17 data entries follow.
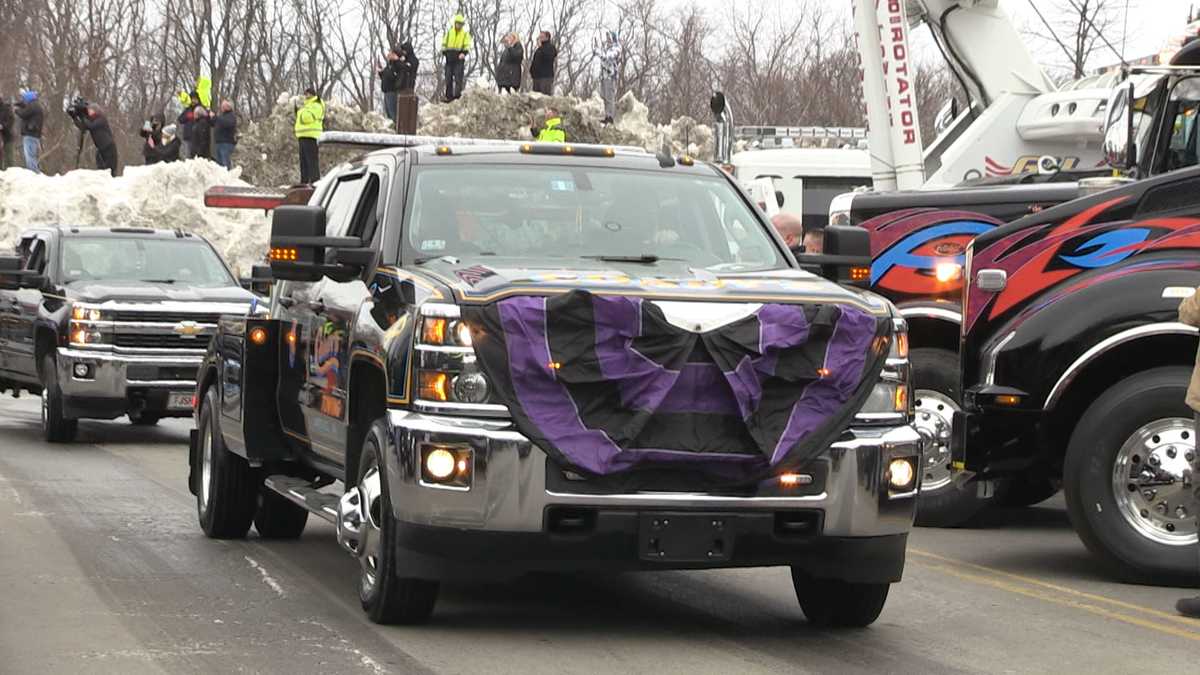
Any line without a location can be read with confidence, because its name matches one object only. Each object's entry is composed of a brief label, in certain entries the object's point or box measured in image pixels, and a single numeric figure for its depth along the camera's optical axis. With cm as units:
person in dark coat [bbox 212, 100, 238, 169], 3797
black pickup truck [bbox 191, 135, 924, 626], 762
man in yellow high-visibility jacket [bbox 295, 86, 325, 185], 3338
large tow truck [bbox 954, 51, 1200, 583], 1002
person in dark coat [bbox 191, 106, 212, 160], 3894
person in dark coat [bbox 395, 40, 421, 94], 3931
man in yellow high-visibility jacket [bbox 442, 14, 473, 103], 3897
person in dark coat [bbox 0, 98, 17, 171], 3997
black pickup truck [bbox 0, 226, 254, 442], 1767
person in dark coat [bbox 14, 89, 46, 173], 3806
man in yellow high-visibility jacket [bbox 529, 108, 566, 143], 2811
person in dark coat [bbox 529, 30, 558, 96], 4022
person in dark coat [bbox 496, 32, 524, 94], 4106
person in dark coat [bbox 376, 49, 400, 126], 3953
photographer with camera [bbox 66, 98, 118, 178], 3709
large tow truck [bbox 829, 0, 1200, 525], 1231
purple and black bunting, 762
